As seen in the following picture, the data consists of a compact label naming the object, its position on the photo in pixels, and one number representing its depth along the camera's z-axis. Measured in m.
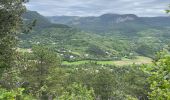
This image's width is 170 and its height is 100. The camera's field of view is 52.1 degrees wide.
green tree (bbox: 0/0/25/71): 15.61
